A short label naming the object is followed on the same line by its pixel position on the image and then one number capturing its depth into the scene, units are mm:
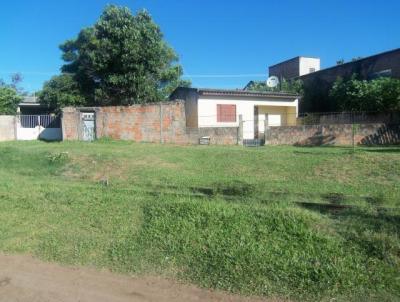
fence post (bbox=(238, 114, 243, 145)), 20069
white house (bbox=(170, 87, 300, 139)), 23156
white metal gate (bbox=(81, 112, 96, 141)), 21625
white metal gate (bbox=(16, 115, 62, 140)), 26812
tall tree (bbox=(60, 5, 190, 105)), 22156
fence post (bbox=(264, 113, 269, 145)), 20261
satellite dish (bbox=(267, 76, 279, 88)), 30391
